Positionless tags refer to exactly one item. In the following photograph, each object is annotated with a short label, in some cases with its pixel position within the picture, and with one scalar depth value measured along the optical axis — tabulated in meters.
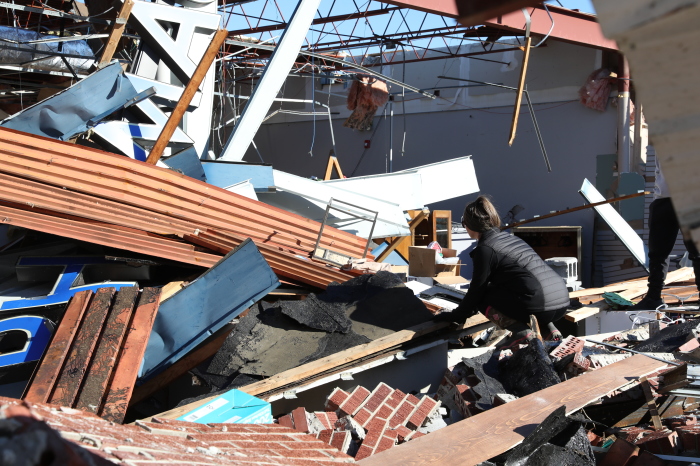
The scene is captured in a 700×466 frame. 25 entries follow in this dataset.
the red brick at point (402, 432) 3.52
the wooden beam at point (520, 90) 6.46
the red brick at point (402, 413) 3.68
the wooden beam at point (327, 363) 3.73
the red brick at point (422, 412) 3.73
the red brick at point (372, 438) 3.35
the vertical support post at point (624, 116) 12.79
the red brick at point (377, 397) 3.78
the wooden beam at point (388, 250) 8.38
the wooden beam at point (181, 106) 6.76
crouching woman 4.64
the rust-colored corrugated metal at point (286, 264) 5.46
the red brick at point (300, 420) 3.50
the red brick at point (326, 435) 3.41
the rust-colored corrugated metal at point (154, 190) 5.64
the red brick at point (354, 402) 3.77
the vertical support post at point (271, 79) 8.85
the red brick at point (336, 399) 3.85
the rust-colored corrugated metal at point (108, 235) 4.71
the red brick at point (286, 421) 3.57
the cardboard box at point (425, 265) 8.08
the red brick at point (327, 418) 3.62
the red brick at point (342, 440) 3.36
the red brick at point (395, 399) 3.81
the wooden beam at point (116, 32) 7.50
